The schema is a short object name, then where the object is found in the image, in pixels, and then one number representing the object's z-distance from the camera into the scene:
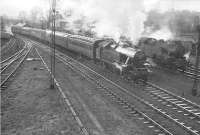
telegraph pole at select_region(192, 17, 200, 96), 18.66
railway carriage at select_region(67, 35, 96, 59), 28.55
